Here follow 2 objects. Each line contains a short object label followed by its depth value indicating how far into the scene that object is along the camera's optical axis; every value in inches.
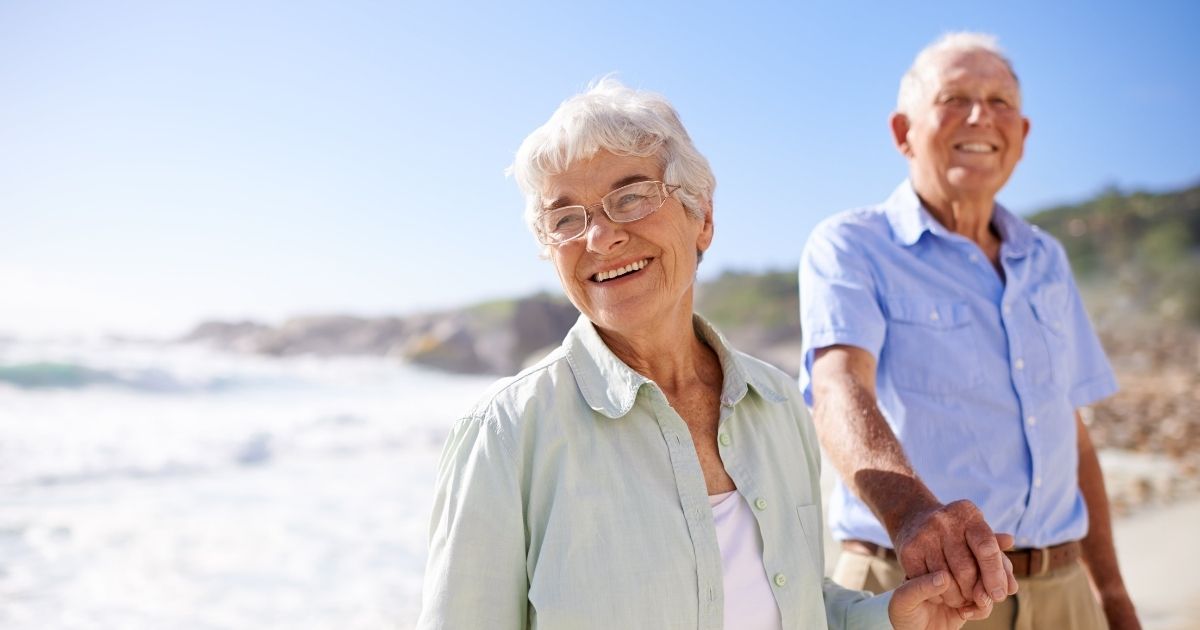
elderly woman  52.6
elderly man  82.7
